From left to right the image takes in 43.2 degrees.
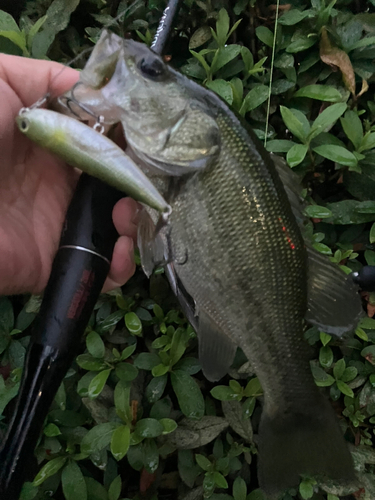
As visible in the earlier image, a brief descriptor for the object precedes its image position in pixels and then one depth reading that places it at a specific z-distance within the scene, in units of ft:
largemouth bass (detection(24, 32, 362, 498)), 1.04
